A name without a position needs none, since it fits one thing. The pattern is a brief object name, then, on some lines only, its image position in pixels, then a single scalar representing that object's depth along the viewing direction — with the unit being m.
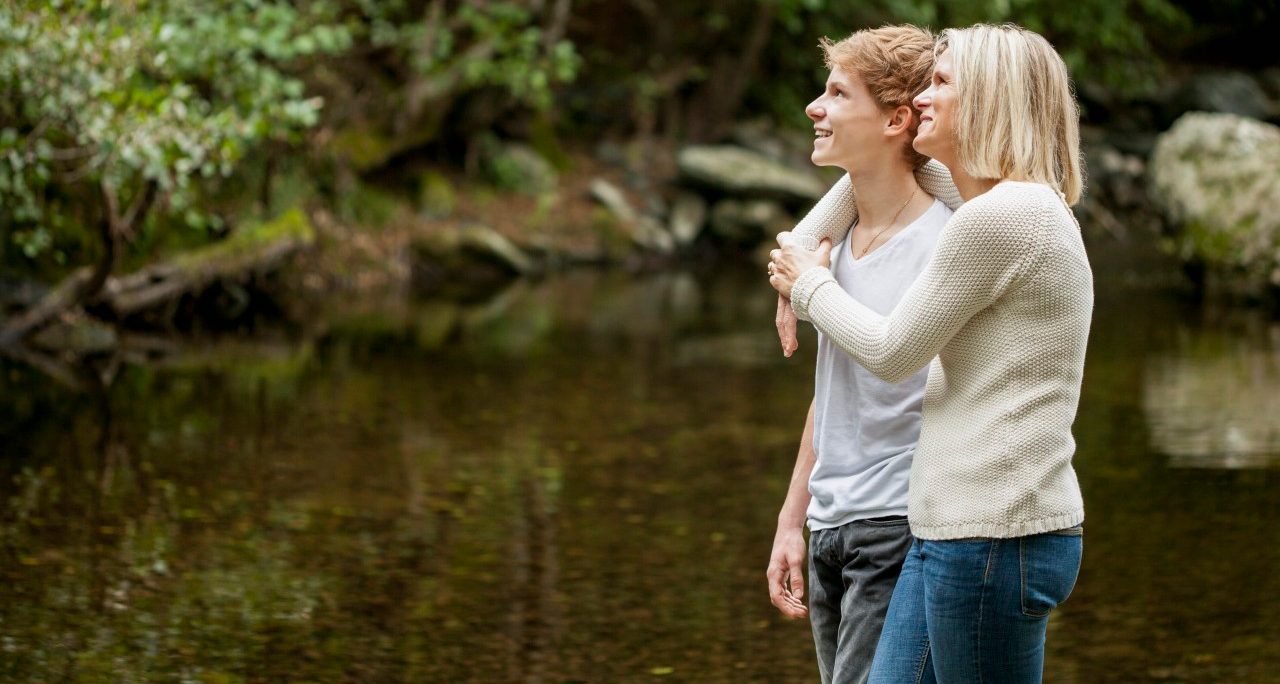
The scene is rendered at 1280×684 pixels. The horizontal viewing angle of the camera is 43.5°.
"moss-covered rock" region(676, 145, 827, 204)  26.31
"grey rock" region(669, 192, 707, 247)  26.59
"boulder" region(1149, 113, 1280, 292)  16.66
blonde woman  2.91
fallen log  15.01
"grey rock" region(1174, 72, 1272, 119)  30.72
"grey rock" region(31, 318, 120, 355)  13.39
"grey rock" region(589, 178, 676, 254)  25.75
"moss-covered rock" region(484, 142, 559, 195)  26.23
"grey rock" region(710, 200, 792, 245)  26.34
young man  3.36
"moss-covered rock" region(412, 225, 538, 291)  22.72
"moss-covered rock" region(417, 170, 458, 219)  24.25
